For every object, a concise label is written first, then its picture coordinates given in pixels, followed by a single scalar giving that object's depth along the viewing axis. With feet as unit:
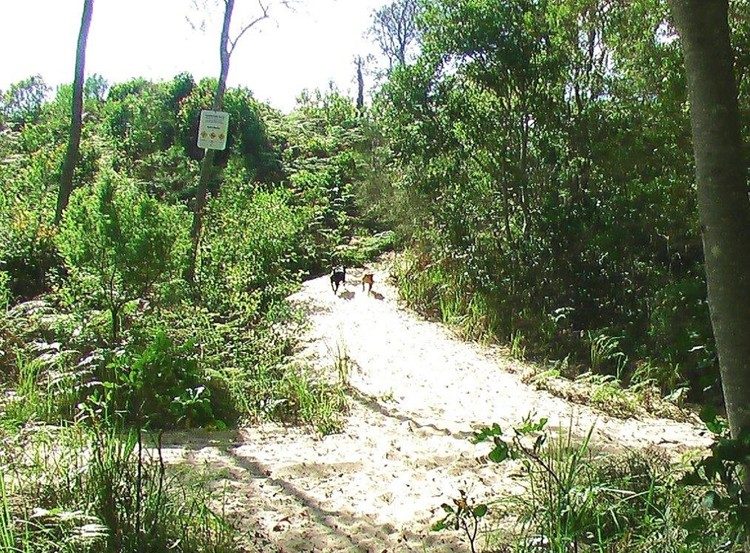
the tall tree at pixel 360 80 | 91.35
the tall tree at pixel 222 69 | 33.88
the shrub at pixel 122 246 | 19.98
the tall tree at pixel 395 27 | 87.56
